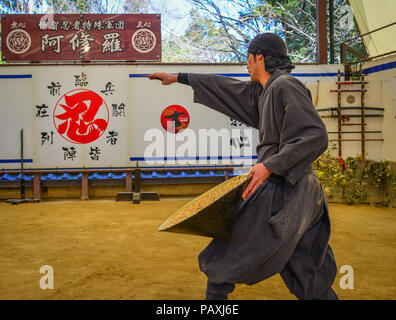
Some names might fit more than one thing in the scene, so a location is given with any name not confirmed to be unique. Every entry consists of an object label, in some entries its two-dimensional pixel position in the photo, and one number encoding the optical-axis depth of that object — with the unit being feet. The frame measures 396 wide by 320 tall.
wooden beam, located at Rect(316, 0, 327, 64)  27.12
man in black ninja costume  6.34
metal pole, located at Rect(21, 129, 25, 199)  25.57
